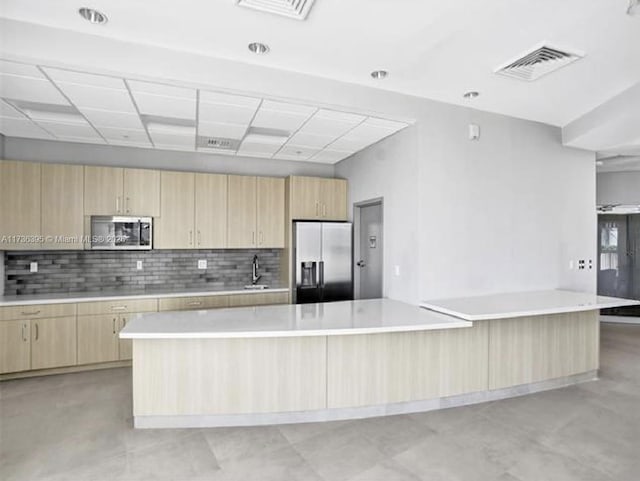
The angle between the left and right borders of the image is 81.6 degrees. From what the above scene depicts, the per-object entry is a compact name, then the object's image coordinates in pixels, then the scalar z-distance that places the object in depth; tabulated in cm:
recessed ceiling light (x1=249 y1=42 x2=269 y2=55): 288
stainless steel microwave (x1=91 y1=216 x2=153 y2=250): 462
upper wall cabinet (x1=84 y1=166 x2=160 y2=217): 452
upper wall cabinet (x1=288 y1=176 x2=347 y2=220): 518
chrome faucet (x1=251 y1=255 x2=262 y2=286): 552
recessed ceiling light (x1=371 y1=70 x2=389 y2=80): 333
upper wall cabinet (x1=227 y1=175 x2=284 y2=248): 515
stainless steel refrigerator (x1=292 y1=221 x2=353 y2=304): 505
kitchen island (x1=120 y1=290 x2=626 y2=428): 291
